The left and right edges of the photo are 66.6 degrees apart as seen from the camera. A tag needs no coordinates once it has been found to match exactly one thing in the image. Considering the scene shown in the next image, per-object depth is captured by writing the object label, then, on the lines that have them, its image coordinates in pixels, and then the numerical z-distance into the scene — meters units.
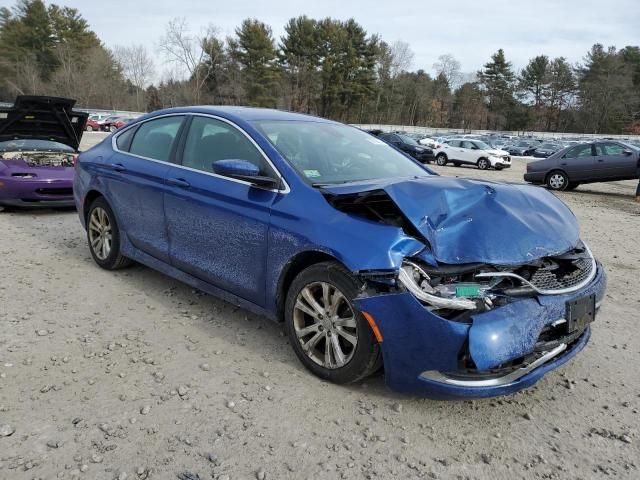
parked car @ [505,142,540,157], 40.91
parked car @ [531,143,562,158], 36.94
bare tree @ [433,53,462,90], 93.19
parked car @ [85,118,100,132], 44.56
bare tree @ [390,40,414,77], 84.69
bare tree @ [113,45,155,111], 77.56
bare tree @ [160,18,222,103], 65.81
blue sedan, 2.48
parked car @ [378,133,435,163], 24.89
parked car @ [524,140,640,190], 14.66
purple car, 7.37
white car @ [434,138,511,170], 24.88
